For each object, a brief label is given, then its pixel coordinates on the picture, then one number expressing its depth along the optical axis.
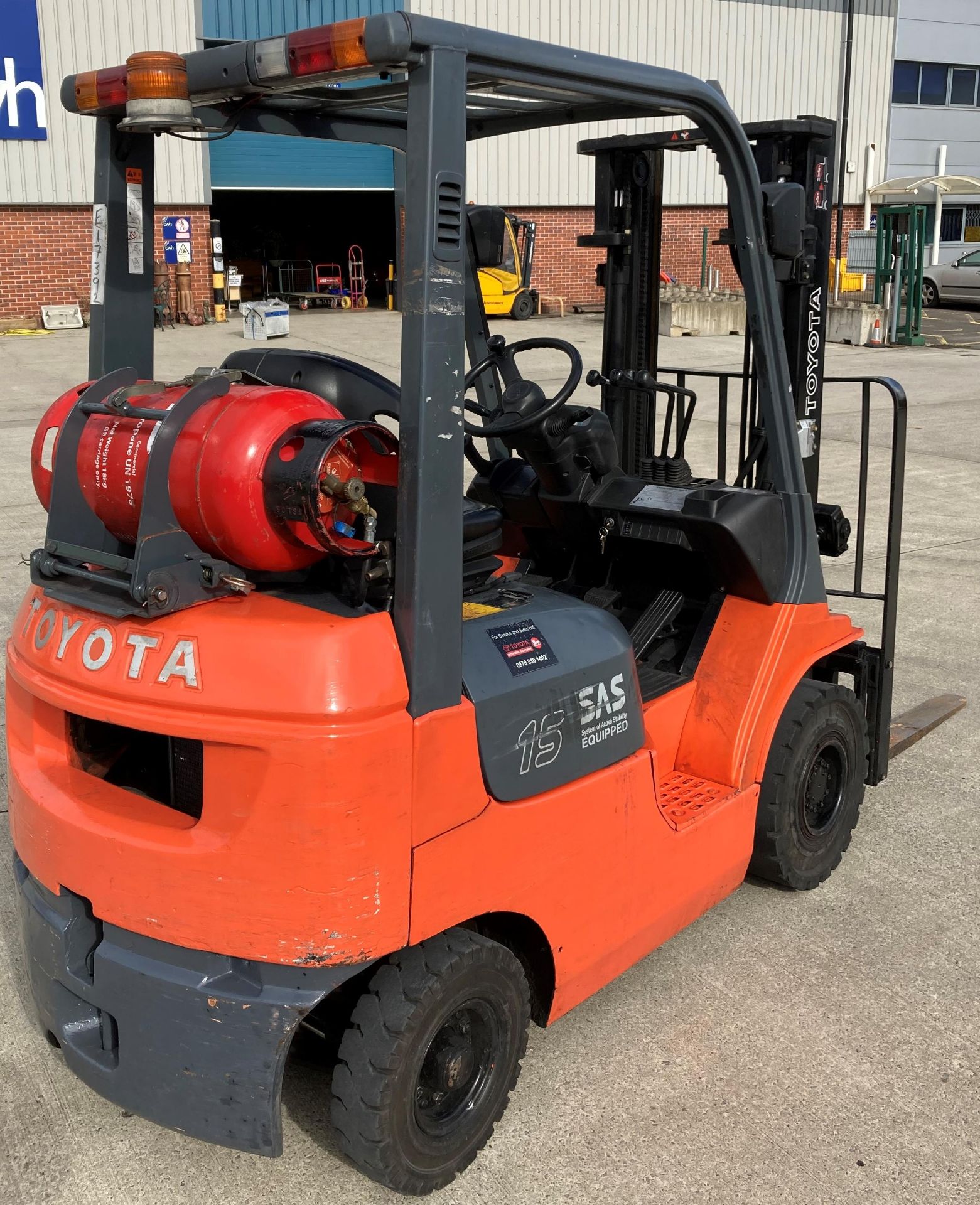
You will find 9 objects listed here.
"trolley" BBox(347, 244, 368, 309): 26.75
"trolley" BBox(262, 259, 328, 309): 28.84
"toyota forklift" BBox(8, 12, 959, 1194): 2.43
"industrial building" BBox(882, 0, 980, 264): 32.03
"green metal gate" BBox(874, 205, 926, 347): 21.66
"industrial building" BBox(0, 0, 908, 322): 21.36
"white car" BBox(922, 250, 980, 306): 28.89
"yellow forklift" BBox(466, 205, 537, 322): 22.53
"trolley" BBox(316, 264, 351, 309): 26.06
